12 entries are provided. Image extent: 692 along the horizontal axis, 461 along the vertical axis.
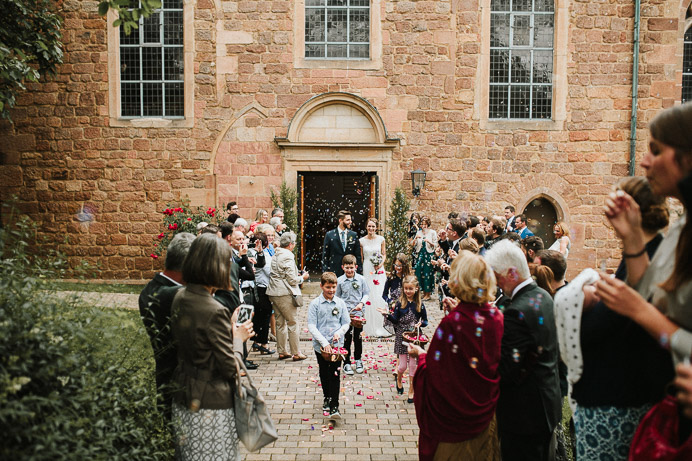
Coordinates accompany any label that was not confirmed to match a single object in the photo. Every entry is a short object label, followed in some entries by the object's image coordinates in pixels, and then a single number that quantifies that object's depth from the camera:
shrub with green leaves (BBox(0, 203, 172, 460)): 2.14
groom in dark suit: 9.37
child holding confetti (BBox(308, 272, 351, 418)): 5.46
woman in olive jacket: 3.16
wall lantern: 12.91
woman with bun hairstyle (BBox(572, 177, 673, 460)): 2.36
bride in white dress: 9.11
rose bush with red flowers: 12.18
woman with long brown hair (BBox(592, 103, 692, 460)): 1.93
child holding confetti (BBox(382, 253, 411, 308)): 7.13
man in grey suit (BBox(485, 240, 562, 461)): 3.27
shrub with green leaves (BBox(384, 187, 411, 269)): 12.70
